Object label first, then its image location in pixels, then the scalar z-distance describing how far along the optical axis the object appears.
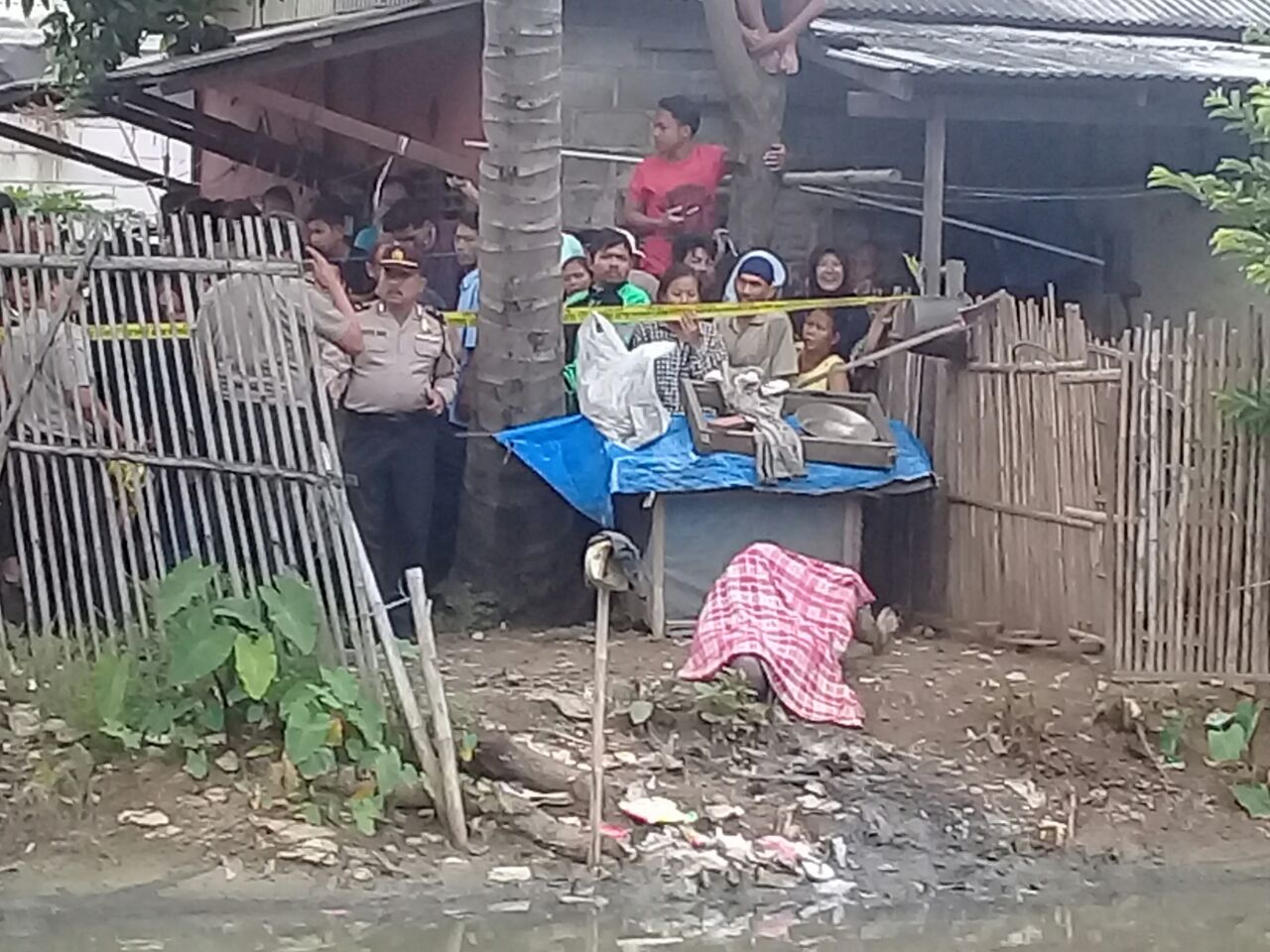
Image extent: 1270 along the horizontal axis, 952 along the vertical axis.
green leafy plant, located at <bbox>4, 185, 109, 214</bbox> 17.23
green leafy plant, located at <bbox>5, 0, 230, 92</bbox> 13.25
